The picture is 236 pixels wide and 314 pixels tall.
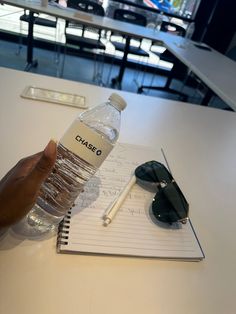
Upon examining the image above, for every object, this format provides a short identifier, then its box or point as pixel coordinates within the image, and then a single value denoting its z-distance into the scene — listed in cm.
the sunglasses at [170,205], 62
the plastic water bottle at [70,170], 51
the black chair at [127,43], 365
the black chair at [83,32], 345
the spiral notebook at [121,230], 55
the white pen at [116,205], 61
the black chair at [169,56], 397
